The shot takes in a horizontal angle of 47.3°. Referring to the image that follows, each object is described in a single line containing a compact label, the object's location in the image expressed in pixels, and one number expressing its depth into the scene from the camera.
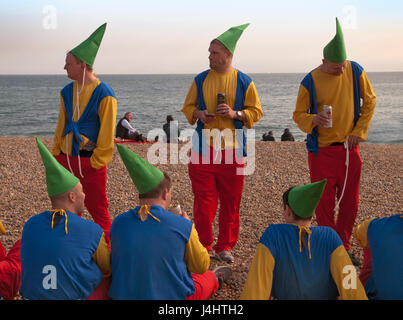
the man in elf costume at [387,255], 2.67
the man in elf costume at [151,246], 2.77
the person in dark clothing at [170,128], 15.12
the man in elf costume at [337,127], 4.39
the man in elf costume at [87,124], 4.27
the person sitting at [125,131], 14.88
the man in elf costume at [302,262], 2.66
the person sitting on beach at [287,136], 16.94
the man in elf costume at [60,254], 2.80
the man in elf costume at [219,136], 4.45
